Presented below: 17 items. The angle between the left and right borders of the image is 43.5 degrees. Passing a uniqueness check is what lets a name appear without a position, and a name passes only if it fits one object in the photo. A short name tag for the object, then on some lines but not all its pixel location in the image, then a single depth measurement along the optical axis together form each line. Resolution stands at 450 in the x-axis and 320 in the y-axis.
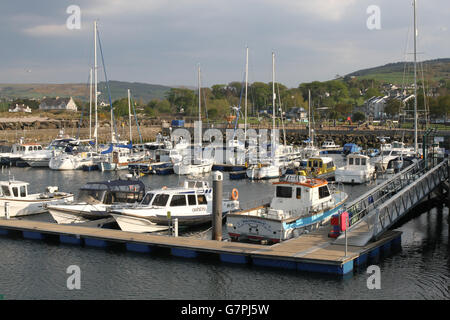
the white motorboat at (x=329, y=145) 94.50
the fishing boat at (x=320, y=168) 56.00
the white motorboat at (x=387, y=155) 62.27
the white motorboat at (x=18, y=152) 77.75
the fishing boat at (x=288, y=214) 28.36
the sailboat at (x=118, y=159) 69.88
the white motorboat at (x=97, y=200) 34.53
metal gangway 27.05
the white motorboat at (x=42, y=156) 75.25
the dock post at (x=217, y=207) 28.23
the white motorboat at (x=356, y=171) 54.81
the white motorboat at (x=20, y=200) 37.78
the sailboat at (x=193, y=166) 64.88
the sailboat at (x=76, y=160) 70.50
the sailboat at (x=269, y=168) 59.19
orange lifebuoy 35.88
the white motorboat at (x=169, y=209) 31.75
